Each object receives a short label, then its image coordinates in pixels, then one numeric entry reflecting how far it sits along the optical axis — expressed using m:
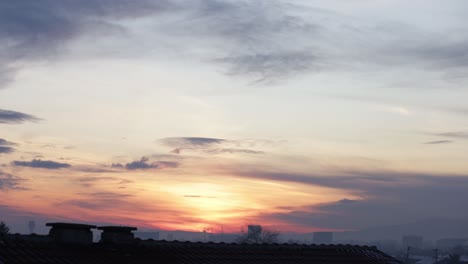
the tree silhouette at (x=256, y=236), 113.65
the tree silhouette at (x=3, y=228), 76.74
